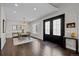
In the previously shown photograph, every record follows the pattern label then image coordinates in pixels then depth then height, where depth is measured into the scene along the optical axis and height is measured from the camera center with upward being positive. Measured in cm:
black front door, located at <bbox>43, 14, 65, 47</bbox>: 312 -6
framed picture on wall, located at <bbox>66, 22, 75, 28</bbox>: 242 +18
